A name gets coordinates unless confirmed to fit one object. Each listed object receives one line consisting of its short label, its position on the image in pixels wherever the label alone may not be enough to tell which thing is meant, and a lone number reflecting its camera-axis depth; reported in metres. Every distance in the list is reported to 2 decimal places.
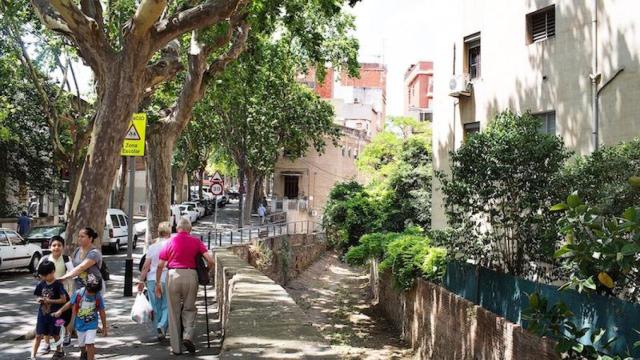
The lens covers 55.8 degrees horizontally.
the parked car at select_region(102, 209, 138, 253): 24.57
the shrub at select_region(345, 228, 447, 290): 13.42
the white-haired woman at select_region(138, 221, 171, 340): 9.05
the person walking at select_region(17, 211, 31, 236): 25.50
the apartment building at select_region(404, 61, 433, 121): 63.69
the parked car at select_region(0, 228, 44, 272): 17.28
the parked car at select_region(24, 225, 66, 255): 20.18
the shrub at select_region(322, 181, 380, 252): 24.95
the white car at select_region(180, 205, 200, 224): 41.10
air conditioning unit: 16.23
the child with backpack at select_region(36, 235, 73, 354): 8.14
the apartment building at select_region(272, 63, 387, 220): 54.40
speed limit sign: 21.61
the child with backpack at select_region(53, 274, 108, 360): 7.40
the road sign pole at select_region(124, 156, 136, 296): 13.71
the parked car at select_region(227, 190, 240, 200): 88.81
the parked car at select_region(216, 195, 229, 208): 61.43
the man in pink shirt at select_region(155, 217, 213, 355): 7.88
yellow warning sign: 13.23
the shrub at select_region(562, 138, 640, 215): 8.91
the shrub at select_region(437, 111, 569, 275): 9.71
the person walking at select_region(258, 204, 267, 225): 44.47
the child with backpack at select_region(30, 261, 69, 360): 7.56
